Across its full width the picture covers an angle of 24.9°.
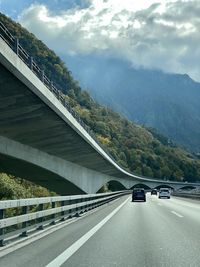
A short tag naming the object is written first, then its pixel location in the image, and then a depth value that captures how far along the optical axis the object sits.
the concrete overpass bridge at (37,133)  15.83
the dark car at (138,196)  46.91
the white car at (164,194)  61.33
